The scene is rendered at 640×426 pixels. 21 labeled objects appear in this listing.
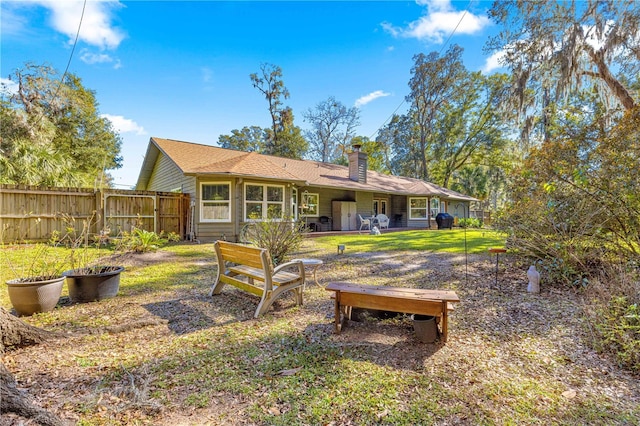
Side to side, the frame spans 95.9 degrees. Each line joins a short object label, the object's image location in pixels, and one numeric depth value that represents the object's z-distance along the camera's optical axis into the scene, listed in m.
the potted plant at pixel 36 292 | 3.57
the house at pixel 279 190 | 11.27
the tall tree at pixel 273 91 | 27.59
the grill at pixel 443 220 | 18.39
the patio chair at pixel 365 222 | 15.76
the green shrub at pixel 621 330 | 2.64
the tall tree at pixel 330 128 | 32.19
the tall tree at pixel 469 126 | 26.08
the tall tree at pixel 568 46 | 8.80
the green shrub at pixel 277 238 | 6.19
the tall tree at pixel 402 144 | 30.23
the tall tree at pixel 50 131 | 9.93
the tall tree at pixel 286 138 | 29.75
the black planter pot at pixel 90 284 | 4.15
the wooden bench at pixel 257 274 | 3.79
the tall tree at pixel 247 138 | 35.10
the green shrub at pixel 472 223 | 20.24
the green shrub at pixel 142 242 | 7.88
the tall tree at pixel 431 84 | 25.39
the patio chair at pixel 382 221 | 17.20
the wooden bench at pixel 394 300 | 2.96
